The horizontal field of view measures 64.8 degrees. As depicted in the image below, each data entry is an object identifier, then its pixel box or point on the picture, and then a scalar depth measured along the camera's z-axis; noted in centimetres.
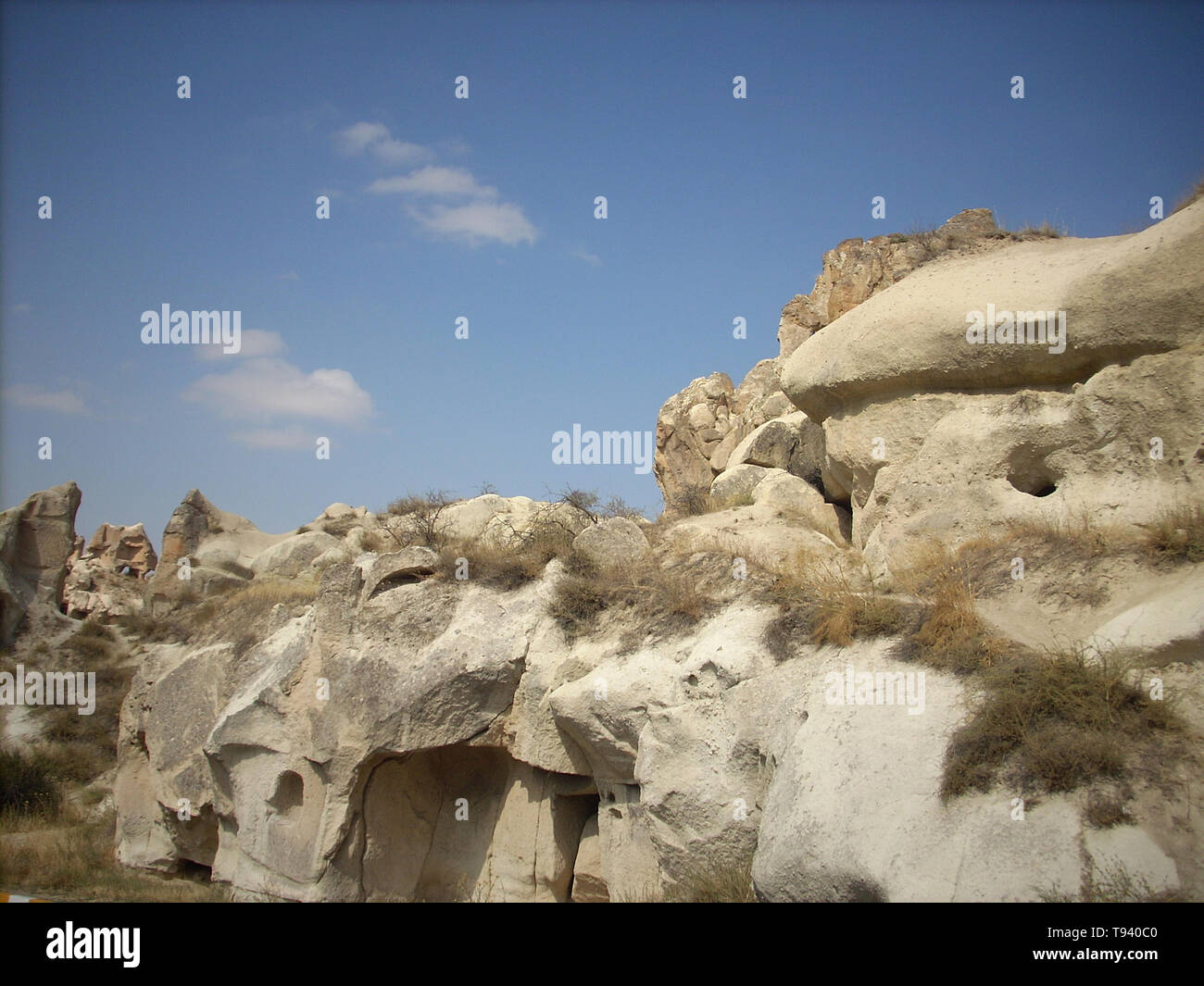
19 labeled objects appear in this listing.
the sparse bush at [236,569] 2252
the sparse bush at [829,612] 798
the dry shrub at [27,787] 1523
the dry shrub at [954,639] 707
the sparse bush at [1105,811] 555
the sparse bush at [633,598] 994
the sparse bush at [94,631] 2095
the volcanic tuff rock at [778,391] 1357
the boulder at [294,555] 2021
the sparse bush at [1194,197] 1005
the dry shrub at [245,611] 1397
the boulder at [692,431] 2086
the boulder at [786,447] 1470
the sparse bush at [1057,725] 594
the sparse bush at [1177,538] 747
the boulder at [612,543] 1164
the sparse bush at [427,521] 1327
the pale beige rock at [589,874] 1040
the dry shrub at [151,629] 1553
